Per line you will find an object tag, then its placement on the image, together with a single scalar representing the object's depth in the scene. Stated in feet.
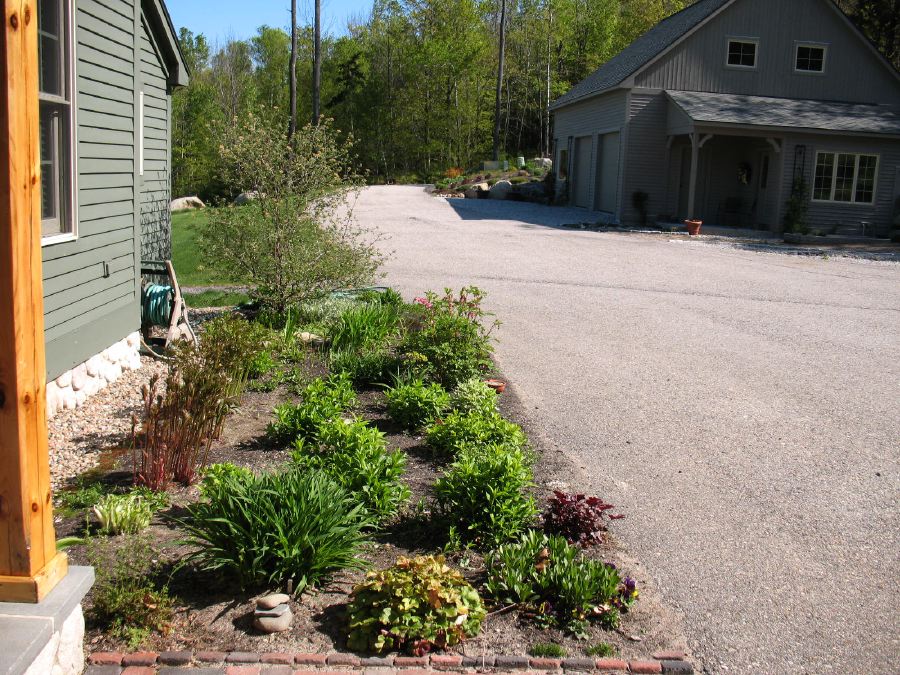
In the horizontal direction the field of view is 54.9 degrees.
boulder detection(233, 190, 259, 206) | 32.10
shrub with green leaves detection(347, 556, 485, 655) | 11.41
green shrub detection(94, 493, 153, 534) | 14.07
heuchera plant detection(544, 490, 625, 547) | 14.49
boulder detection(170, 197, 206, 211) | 95.50
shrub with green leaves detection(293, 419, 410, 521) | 15.15
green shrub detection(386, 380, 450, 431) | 20.61
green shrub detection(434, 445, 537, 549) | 14.51
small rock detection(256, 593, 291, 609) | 11.91
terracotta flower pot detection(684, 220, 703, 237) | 77.66
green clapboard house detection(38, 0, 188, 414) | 20.89
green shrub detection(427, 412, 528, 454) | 18.66
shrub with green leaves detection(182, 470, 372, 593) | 12.45
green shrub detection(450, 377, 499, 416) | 20.59
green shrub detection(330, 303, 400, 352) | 27.02
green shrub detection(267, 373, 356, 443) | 18.63
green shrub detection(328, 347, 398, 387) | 24.23
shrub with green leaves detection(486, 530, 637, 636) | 12.24
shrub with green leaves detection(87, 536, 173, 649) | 11.48
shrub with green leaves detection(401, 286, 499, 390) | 23.81
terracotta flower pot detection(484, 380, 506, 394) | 23.82
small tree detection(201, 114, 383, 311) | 30.91
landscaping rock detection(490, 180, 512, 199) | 115.24
